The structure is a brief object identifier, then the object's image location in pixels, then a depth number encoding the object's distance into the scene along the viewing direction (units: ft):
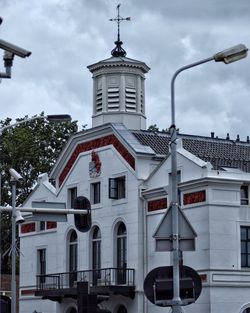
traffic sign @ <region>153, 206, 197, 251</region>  75.61
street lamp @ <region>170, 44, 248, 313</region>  73.61
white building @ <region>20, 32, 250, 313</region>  154.71
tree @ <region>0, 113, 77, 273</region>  259.19
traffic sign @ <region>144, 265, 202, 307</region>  71.41
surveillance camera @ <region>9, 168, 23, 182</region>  130.57
